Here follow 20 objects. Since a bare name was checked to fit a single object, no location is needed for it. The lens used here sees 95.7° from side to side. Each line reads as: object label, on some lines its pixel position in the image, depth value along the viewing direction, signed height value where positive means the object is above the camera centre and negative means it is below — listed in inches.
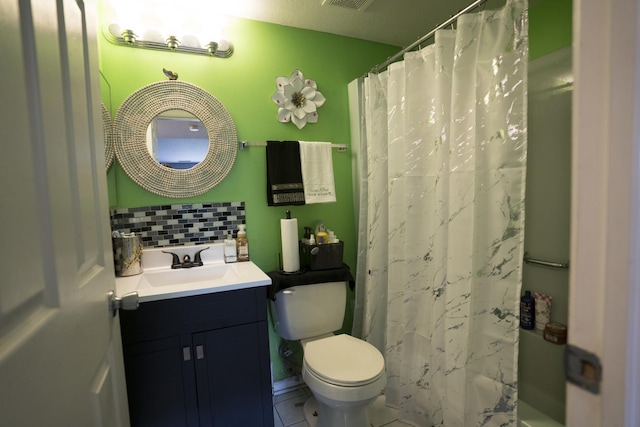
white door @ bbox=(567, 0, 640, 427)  14.6 -1.0
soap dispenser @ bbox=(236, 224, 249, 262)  69.6 -11.2
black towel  71.8 +5.7
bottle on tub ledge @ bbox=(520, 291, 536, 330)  62.3 -26.5
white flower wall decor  73.8 +25.3
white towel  74.3 +6.2
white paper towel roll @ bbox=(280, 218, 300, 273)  69.4 -11.4
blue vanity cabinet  48.5 -28.6
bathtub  50.1 -41.2
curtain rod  46.6 +30.1
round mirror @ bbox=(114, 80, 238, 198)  61.7 +13.5
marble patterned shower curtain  45.3 -4.5
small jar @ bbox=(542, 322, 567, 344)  56.5 -28.5
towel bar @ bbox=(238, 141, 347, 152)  71.1 +13.3
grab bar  57.3 -15.3
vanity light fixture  59.7 +34.5
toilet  50.8 -32.0
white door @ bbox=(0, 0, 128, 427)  15.1 -1.5
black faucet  65.0 -14.0
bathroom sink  50.2 -15.4
